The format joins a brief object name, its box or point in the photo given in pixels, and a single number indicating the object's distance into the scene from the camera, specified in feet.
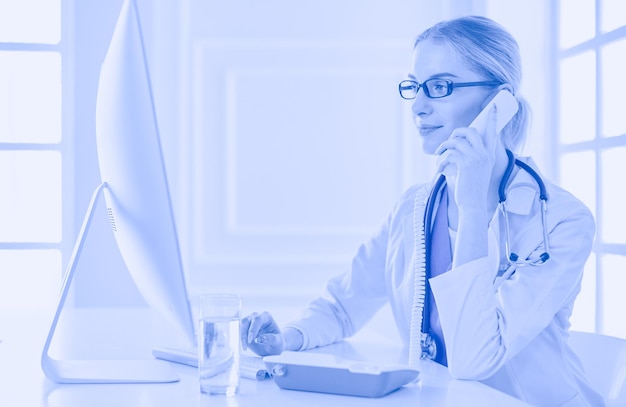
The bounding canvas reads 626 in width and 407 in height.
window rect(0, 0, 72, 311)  9.79
